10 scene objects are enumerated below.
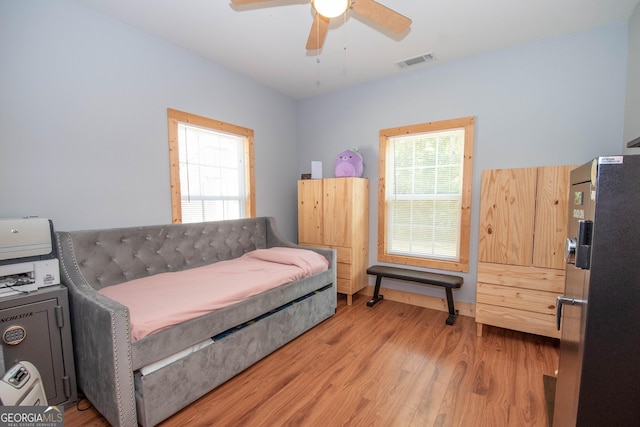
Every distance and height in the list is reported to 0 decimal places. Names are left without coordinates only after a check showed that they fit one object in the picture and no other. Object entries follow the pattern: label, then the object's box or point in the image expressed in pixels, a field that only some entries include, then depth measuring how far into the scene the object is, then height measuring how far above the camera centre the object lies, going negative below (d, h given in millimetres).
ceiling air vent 2923 +1431
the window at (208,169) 2754 +269
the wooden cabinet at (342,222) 3406 -352
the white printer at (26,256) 1561 -368
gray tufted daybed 1502 -884
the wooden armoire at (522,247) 2342 -466
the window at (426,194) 3096 -3
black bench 2920 -917
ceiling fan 1532 +1110
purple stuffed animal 3523 +375
